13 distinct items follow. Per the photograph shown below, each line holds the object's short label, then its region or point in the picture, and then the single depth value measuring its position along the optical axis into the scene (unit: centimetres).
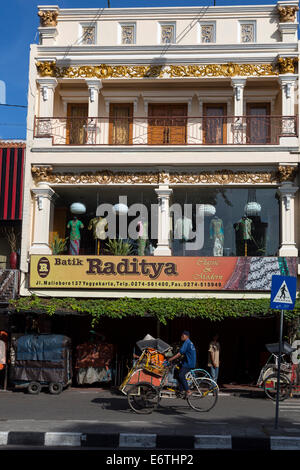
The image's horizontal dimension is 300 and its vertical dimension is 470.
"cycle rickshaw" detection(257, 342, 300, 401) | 1383
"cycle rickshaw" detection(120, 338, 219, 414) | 1150
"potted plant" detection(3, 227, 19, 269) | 1872
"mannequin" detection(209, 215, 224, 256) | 1698
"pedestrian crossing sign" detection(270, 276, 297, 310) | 1002
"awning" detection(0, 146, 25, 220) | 1811
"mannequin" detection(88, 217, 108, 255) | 1748
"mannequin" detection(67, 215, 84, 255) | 1758
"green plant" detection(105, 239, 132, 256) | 1703
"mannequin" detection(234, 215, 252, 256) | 1697
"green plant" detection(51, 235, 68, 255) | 1731
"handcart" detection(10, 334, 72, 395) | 1482
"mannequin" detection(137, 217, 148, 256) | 1722
